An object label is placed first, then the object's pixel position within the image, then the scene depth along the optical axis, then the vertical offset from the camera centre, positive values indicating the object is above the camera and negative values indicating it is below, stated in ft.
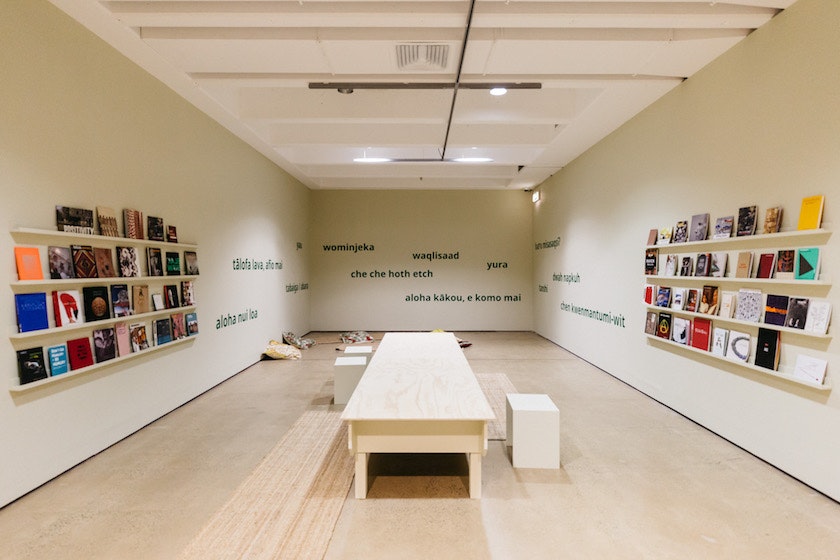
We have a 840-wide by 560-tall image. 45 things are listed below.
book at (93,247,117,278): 9.57 -0.27
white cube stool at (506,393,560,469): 8.84 -4.09
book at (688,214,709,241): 11.03 +0.93
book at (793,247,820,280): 7.94 -0.05
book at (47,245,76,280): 8.43 -0.27
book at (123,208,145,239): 10.62 +0.79
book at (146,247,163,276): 11.46 -0.27
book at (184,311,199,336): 13.11 -2.38
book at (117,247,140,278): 10.37 -0.28
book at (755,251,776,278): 8.90 -0.09
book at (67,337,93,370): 8.86 -2.36
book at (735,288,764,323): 9.30 -1.09
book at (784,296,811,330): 8.18 -1.09
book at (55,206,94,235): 8.72 +0.72
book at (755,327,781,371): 8.82 -2.02
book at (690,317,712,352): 10.81 -2.06
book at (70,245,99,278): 8.96 -0.24
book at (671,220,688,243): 11.84 +0.85
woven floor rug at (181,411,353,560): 6.38 -4.83
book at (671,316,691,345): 11.66 -2.11
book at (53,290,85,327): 8.53 -1.28
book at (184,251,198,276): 13.19 -0.36
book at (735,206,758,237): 9.45 +0.99
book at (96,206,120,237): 9.75 +0.77
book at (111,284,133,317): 10.06 -1.29
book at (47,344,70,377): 8.40 -2.37
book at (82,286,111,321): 9.24 -1.24
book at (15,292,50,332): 7.78 -1.25
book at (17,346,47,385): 7.85 -2.36
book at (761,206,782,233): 8.80 +0.95
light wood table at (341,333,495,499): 7.41 -3.10
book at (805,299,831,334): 7.77 -1.10
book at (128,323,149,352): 10.68 -2.36
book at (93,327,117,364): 9.55 -2.33
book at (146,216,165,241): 11.48 +0.71
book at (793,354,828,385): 7.86 -2.21
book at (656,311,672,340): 12.51 -2.16
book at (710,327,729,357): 10.23 -2.13
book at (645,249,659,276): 13.17 -0.09
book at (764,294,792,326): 8.63 -1.07
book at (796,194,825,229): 7.85 +1.02
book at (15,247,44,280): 7.79 -0.26
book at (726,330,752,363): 9.64 -2.16
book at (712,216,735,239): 10.14 +0.89
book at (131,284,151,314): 10.78 -1.28
